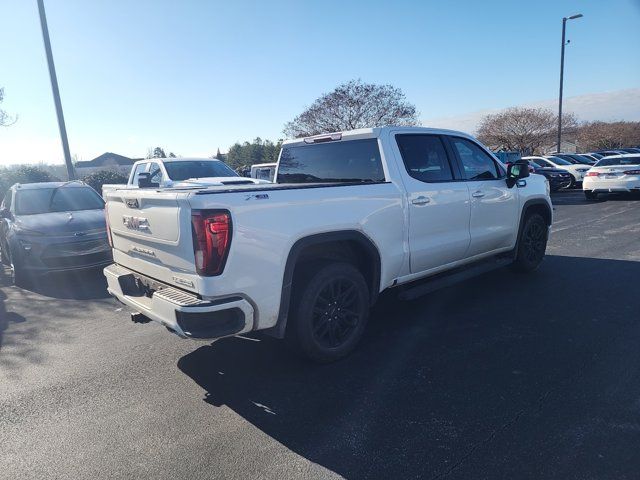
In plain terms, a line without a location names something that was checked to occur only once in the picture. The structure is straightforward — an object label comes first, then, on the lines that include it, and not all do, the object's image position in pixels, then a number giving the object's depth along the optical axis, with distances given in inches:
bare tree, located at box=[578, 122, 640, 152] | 1838.1
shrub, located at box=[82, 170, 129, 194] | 825.5
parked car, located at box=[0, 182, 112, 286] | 271.1
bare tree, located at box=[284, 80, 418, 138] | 1222.9
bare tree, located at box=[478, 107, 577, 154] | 1646.2
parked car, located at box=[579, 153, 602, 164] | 919.1
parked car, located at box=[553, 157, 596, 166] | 846.5
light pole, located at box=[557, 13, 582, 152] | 1021.8
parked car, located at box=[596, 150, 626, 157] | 1149.6
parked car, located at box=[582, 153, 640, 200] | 557.0
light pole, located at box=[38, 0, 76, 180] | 426.6
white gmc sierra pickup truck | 119.2
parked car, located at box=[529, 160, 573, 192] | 760.3
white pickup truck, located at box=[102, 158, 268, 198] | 378.6
